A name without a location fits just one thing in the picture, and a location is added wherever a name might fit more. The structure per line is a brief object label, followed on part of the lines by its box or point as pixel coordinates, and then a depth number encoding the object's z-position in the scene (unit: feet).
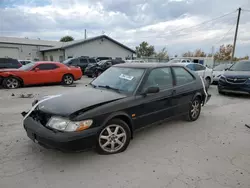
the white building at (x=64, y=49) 83.41
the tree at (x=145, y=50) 174.91
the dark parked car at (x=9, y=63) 39.60
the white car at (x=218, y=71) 37.19
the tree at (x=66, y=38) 191.86
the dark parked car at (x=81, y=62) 52.60
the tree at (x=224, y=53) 137.18
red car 30.94
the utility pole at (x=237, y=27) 66.32
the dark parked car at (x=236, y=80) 24.88
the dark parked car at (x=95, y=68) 49.12
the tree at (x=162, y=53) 173.17
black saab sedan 8.82
